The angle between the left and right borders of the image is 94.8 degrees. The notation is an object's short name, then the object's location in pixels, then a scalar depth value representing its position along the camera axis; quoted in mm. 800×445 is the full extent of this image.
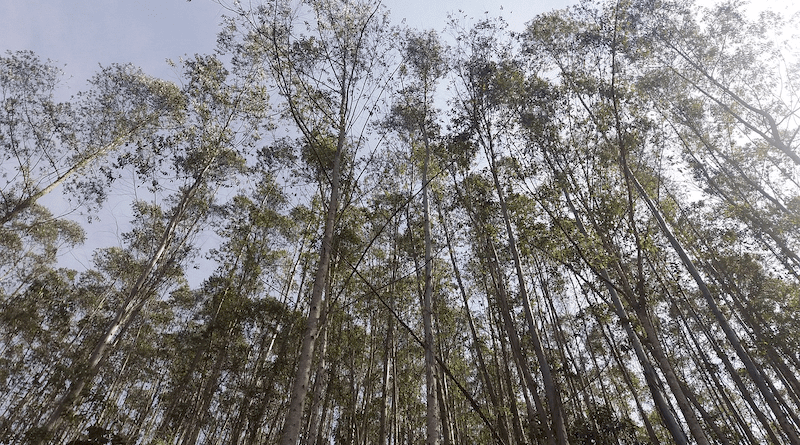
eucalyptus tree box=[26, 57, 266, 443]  9977
